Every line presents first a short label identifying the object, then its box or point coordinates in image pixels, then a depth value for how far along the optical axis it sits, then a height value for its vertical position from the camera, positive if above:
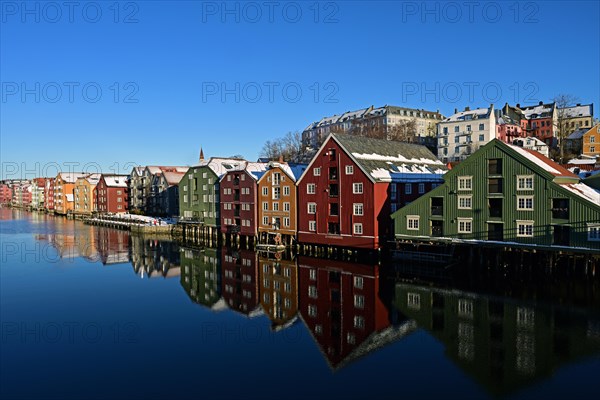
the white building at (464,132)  81.81 +10.05
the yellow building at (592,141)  80.88 +7.74
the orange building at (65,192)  129.38 +1.05
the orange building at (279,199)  51.19 -0.85
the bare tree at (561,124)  83.03 +12.74
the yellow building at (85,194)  114.88 +0.23
